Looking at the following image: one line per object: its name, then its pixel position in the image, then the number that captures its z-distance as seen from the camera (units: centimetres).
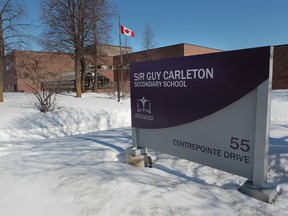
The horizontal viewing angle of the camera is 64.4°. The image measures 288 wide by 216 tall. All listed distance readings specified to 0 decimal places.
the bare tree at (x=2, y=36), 1536
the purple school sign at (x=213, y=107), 271
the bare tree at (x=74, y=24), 1964
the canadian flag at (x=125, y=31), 2311
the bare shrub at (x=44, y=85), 1197
